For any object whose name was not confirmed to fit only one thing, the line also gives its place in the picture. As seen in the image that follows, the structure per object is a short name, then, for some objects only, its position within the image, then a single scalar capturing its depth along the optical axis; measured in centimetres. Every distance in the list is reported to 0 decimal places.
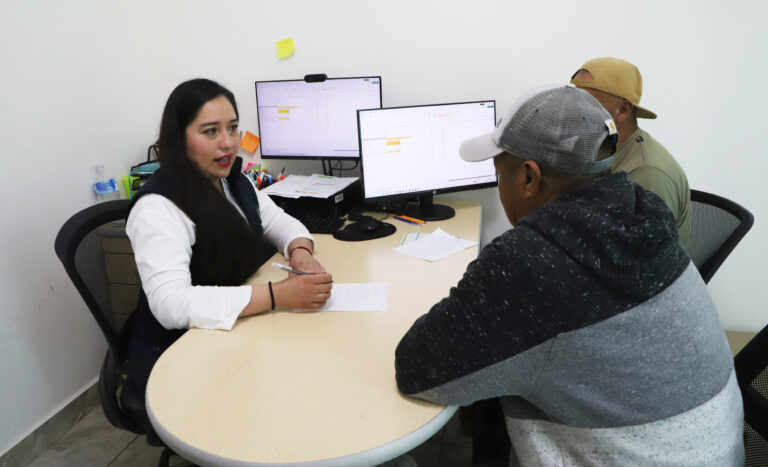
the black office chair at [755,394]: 102
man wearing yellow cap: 151
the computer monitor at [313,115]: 216
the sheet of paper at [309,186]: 205
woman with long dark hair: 121
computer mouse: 186
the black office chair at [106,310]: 124
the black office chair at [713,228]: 138
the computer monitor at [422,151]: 190
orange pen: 198
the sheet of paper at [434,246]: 163
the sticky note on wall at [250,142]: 250
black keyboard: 192
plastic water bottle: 216
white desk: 82
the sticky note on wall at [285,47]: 231
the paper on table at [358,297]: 129
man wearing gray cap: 71
